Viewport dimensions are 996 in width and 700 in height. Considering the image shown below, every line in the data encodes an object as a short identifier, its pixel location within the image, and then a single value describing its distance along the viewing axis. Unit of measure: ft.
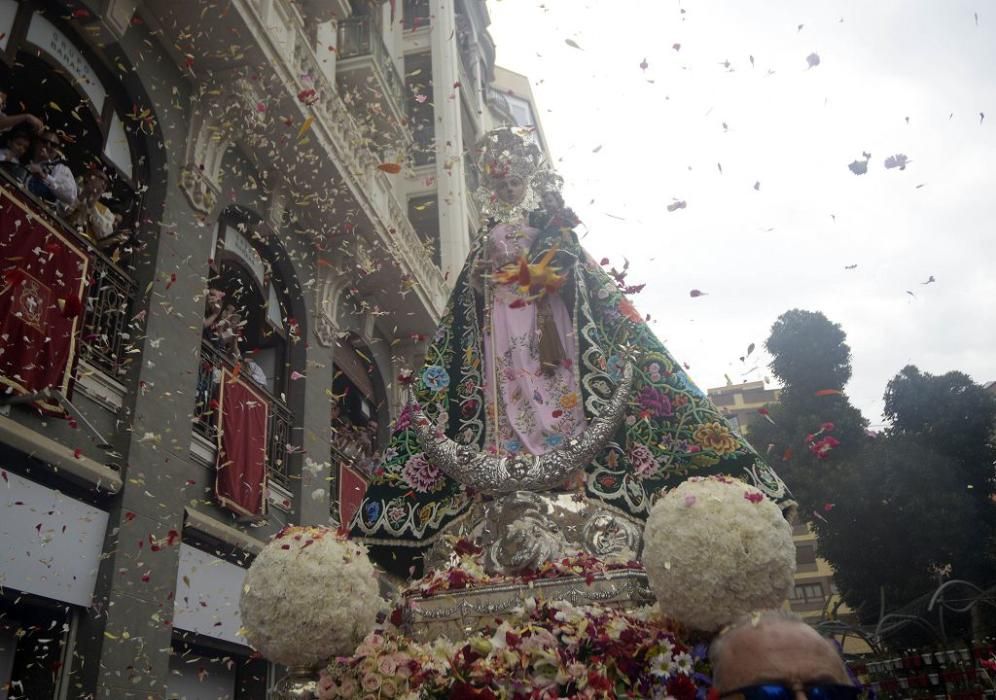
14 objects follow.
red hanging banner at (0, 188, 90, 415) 18.81
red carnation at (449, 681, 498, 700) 8.83
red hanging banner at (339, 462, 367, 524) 36.65
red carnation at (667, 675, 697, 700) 8.50
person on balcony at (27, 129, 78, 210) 21.88
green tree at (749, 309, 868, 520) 65.51
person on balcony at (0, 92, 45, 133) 20.81
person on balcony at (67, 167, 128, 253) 23.52
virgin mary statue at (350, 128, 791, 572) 13.01
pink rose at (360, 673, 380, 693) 9.55
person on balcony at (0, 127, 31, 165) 21.44
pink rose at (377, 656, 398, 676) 9.66
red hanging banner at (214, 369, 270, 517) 26.81
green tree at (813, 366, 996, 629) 57.72
